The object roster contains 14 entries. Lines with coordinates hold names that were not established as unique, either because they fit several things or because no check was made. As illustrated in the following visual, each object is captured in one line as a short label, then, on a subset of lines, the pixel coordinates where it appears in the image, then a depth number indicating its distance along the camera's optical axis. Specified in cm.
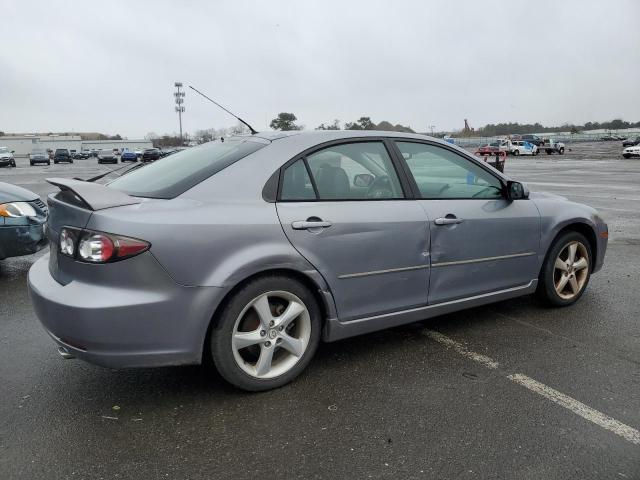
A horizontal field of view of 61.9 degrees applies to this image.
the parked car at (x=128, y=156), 5576
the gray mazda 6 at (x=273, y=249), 266
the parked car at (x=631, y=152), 3953
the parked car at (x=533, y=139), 6242
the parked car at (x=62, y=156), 5206
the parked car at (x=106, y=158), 5166
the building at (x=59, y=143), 10450
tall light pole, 7127
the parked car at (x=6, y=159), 4143
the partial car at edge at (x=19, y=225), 523
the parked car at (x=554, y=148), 5209
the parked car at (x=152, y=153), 4597
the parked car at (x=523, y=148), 5138
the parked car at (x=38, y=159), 4778
